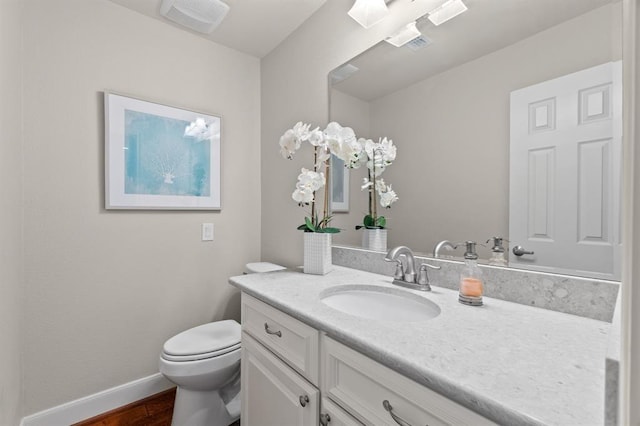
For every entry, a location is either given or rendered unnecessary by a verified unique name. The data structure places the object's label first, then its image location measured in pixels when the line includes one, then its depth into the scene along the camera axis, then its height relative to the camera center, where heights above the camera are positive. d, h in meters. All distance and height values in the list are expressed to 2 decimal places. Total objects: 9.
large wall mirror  0.82 +0.29
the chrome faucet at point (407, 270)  1.11 -0.24
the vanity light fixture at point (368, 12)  1.35 +0.96
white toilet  1.37 -0.79
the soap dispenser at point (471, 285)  0.93 -0.24
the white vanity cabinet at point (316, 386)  0.60 -0.46
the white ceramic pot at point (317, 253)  1.38 -0.20
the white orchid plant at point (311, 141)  1.35 +0.33
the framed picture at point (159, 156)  1.66 +0.34
